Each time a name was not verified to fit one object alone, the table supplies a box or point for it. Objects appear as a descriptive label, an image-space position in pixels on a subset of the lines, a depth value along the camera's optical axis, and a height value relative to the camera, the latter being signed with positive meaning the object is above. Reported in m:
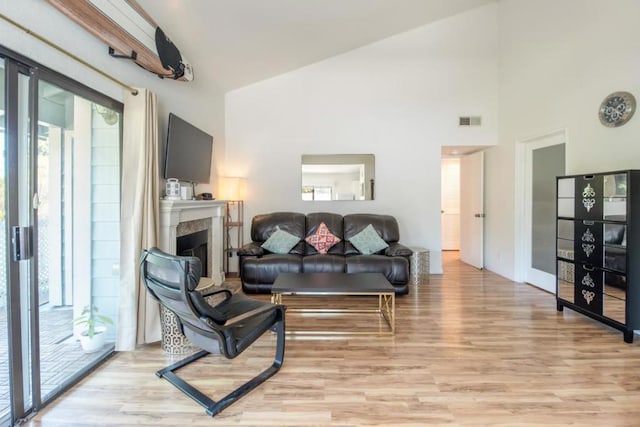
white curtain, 2.33 -0.03
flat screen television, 2.96 +0.66
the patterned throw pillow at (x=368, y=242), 4.13 -0.41
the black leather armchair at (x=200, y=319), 1.58 -0.66
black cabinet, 2.42 -0.31
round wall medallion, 2.70 +0.96
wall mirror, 4.81 +0.57
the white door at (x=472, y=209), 5.08 +0.05
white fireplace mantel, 2.68 -0.07
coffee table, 2.57 -0.65
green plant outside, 2.31 -0.84
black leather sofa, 3.63 -0.55
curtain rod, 1.49 +0.95
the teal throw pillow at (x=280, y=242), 4.12 -0.41
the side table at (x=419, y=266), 4.20 -0.76
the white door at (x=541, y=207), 3.77 +0.07
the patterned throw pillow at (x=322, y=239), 4.26 -0.38
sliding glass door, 1.60 -0.11
